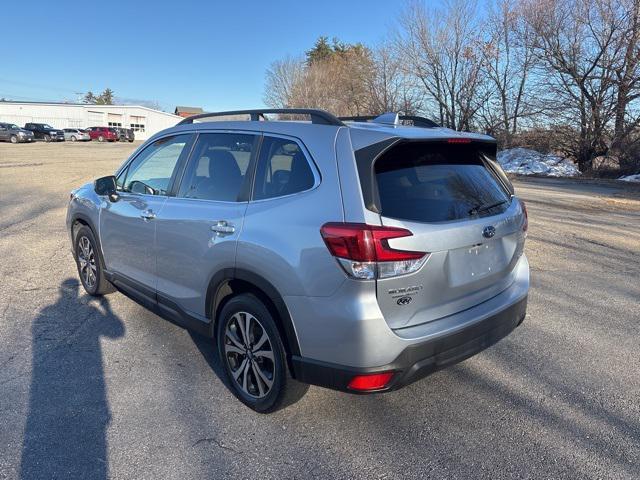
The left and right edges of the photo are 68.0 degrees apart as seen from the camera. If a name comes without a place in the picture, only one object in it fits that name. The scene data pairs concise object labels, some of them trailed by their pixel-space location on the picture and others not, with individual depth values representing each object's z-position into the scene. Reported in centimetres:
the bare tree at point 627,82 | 2080
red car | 5622
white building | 6906
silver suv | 239
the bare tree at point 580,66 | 2248
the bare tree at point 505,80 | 2720
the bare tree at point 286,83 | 4981
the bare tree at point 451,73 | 3027
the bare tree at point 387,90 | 3406
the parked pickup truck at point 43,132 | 5159
